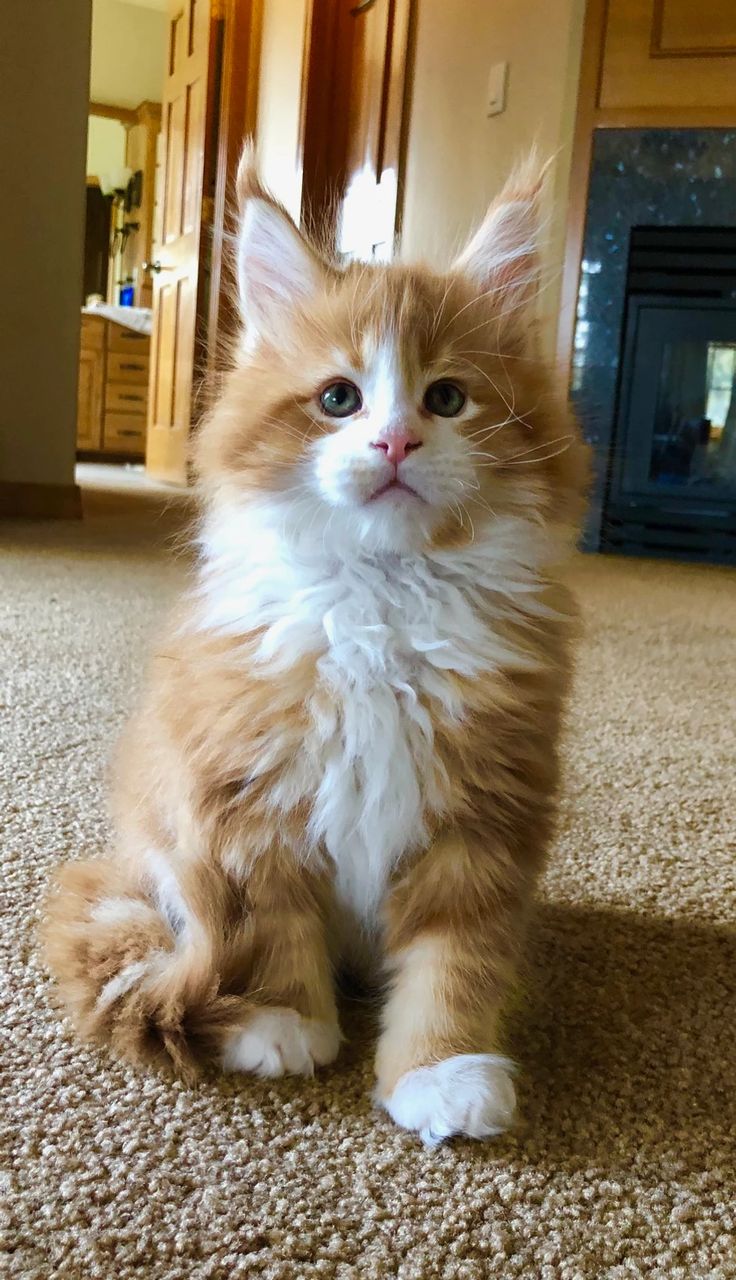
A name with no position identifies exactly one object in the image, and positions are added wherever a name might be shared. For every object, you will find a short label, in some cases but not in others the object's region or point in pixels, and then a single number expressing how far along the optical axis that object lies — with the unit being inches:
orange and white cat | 26.0
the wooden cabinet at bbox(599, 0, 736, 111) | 119.0
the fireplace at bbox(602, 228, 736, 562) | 127.0
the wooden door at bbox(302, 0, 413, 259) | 143.1
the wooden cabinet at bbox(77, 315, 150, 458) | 272.8
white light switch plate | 124.3
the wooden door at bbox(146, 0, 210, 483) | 180.7
